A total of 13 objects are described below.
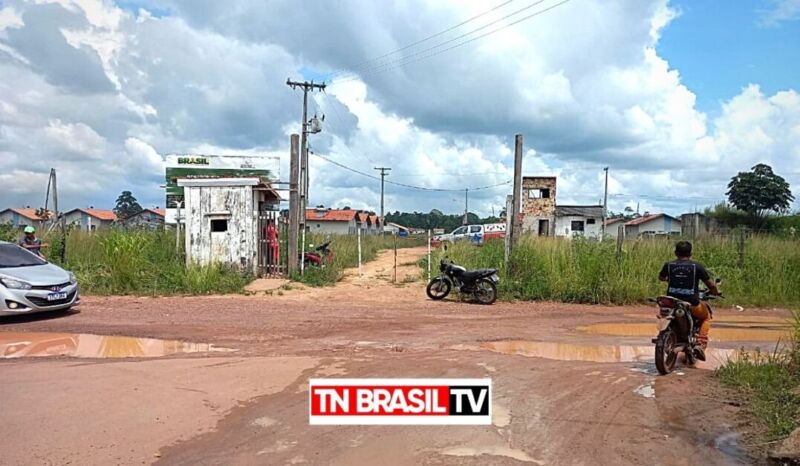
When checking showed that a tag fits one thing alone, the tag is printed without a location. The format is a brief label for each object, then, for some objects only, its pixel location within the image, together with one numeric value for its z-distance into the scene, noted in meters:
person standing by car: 14.13
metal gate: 16.86
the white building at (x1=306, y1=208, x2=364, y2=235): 70.64
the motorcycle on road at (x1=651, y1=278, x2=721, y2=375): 6.90
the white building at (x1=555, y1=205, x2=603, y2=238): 50.14
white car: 10.20
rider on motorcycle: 7.22
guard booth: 16.61
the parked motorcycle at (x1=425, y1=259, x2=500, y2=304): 13.48
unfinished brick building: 44.22
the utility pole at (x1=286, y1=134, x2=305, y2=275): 16.70
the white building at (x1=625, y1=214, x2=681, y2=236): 57.22
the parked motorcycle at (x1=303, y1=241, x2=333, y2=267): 18.12
